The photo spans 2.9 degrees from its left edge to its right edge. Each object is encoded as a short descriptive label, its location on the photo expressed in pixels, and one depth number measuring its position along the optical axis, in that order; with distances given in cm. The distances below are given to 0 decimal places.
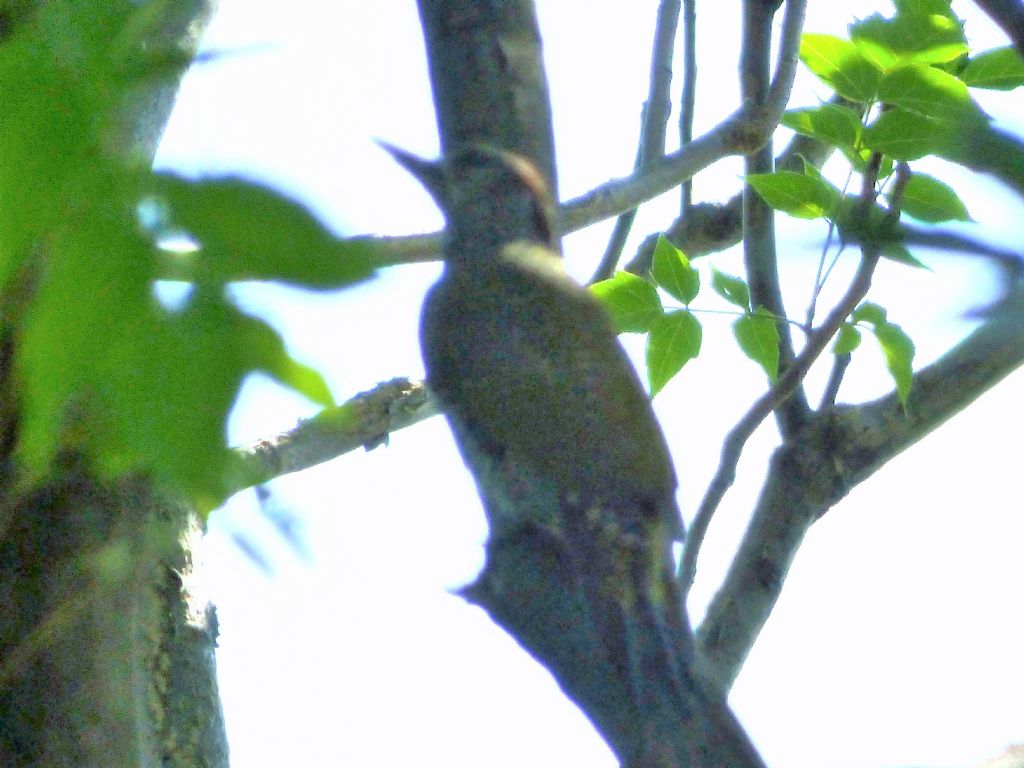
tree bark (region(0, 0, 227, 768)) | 721
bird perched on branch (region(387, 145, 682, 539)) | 663
